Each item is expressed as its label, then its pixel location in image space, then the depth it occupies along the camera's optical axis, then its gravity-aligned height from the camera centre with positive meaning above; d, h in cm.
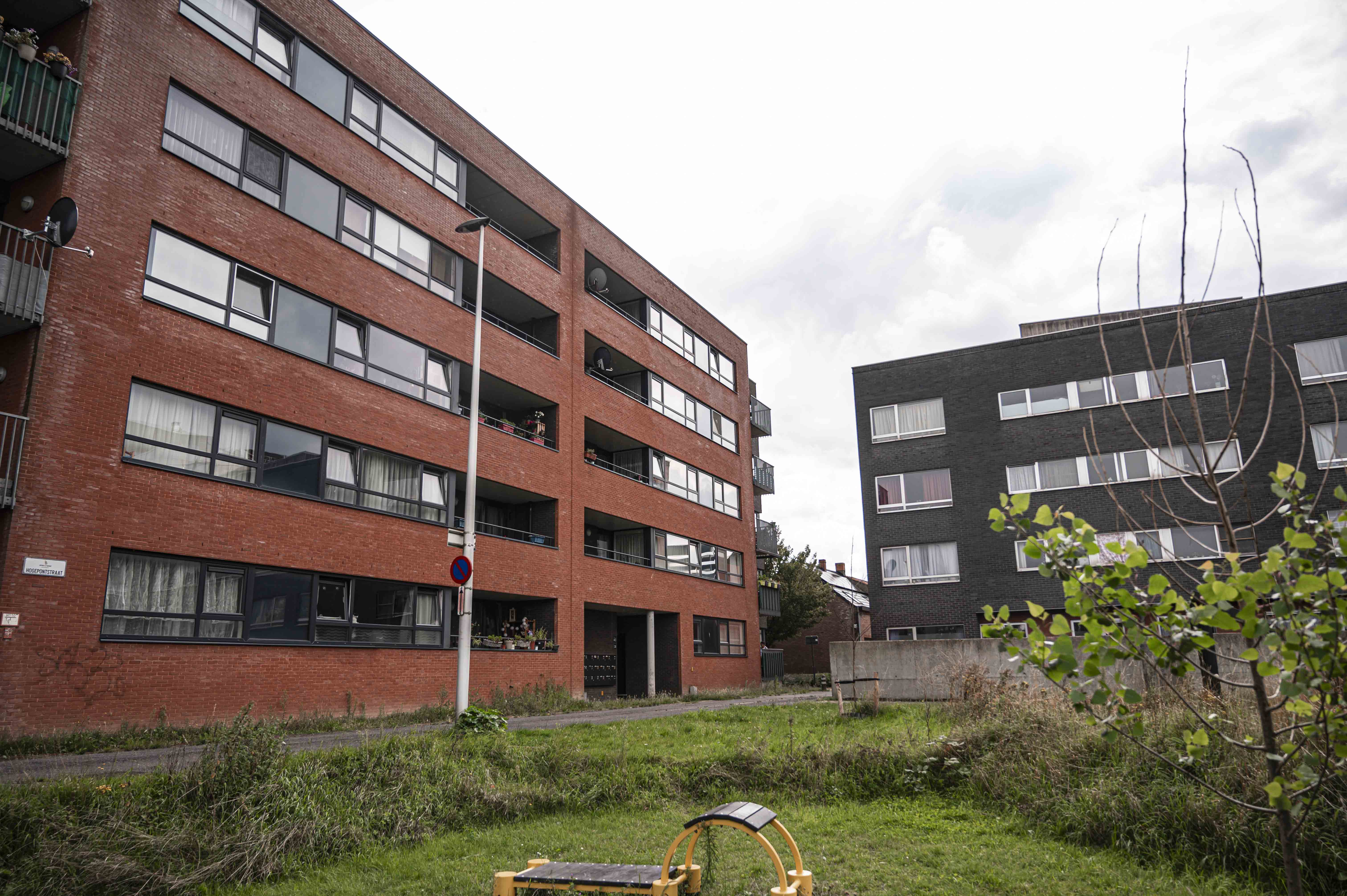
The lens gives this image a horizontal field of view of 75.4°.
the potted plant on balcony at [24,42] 1359 +945
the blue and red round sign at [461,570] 1459 +128
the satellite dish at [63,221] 1366 +671
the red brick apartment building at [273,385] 1358 +524
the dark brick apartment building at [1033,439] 2762 +667
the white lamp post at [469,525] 1494 +216
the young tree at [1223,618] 322 +6
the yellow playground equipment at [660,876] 596 -164
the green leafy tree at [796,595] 4450 +233
